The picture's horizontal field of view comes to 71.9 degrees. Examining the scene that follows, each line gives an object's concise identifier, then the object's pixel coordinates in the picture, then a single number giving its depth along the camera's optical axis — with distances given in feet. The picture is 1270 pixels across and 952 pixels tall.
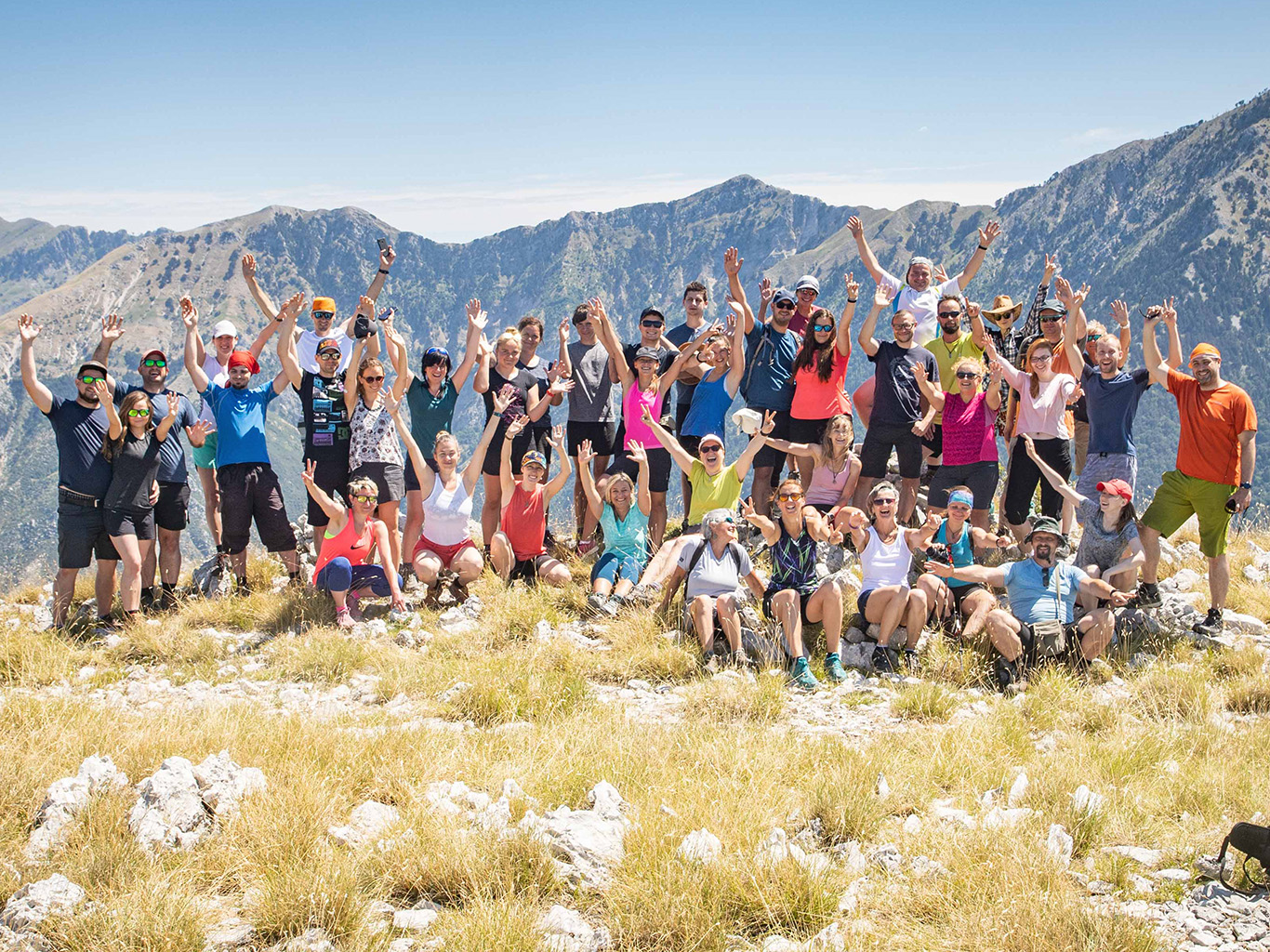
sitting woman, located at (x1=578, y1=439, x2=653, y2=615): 35.22
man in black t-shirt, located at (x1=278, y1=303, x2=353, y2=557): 36.99
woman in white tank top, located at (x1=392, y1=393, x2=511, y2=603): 36.11
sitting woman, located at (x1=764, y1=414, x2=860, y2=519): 36.83
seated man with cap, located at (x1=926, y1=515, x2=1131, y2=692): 29.45
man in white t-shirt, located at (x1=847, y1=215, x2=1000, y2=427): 42.37
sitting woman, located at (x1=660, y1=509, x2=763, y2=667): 30.17
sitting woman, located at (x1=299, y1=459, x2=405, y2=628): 33.94
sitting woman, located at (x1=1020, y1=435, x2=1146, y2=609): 31.91
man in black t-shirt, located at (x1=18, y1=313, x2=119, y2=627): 32.83
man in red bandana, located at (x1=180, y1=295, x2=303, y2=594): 36.14
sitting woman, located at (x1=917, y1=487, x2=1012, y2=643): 30.66
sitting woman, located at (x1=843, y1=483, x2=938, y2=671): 30.48
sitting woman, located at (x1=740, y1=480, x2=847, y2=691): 29.76
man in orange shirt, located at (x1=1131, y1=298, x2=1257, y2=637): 32.07
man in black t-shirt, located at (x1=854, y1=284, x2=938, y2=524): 38.11
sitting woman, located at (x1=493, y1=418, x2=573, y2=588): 37.50
